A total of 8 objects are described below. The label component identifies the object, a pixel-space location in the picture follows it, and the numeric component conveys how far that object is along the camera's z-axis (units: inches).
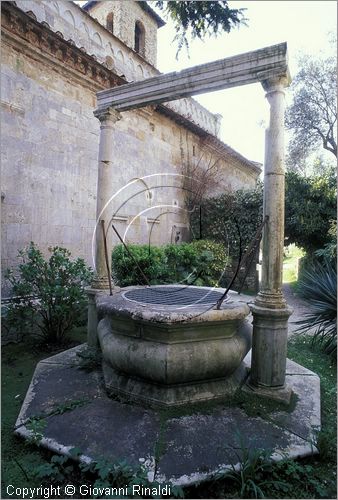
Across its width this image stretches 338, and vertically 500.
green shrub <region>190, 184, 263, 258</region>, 446.0
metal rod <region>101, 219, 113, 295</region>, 160.1
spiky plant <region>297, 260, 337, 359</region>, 185.8
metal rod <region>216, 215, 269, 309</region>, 129.4
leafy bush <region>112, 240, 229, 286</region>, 272.7
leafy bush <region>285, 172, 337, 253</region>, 386.3
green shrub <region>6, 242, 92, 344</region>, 184.9
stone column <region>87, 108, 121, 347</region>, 175.1
